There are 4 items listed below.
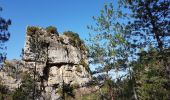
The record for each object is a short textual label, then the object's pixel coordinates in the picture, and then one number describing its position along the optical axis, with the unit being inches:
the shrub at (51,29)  1377.8
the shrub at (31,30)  1280.5
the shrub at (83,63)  1350.9
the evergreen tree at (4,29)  400.2
